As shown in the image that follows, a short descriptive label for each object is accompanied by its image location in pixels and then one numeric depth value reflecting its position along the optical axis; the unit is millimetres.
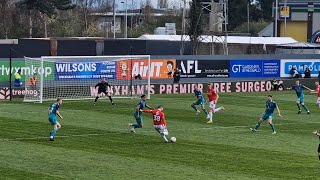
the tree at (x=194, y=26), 92625
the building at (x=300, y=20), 124250
